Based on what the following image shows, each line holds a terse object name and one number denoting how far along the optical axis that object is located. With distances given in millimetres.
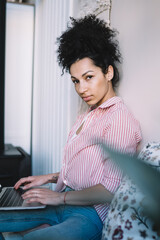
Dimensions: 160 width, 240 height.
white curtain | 2271
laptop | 1141
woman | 1013
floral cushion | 651
